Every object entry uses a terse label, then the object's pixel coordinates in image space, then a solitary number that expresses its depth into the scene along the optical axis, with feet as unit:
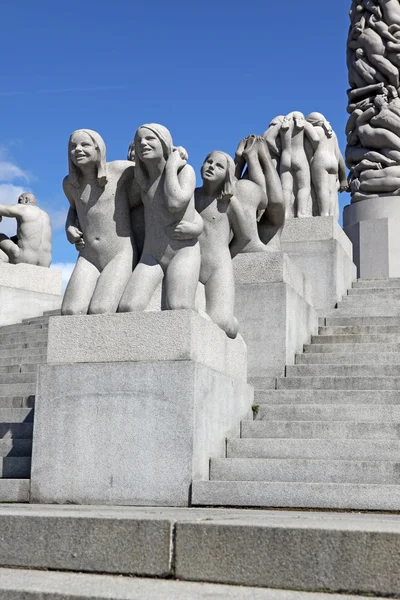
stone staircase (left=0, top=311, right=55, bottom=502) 22.17
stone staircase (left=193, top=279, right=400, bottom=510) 19.98
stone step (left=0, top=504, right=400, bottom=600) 12.30
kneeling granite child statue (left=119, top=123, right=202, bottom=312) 22.74
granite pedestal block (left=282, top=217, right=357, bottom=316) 38.93
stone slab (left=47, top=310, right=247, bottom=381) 21.65
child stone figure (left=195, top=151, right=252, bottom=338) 25.27
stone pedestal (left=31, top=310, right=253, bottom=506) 20.90
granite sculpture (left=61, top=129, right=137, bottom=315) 23.67
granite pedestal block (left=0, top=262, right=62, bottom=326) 49.39
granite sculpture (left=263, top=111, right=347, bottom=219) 45.39
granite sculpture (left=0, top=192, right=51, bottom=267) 51.70
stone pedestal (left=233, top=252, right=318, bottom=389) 30.25
